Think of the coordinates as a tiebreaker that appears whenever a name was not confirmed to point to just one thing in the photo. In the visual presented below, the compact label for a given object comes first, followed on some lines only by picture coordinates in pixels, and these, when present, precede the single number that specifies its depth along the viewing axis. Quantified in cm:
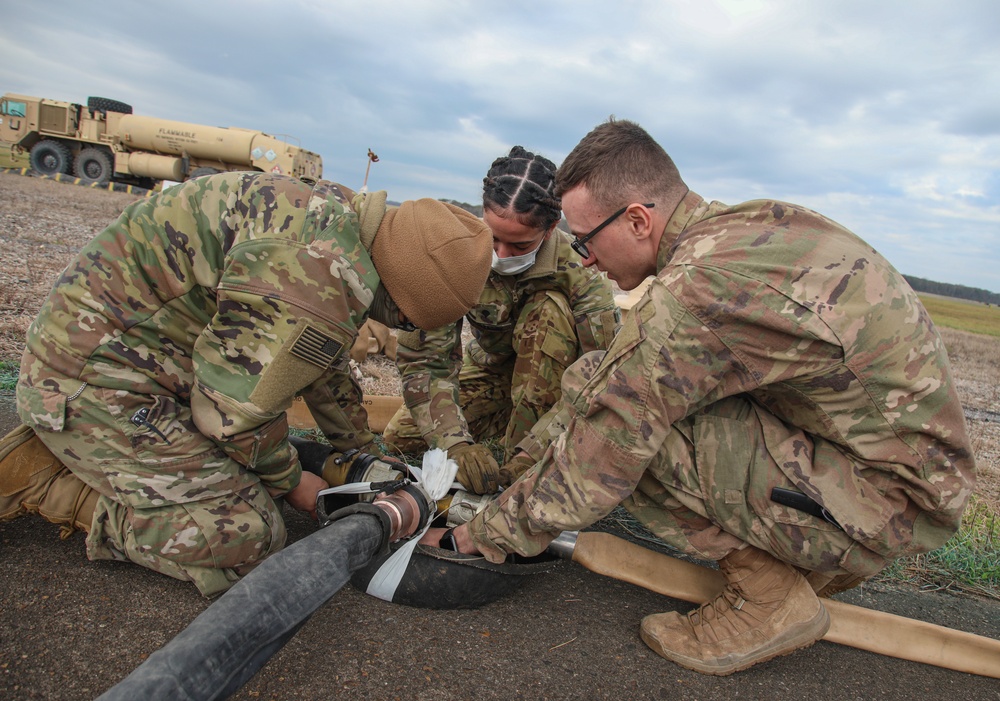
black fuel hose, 121
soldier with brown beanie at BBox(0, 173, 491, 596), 203
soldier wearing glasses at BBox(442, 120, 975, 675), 182
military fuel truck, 2069
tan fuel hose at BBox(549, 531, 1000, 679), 221
